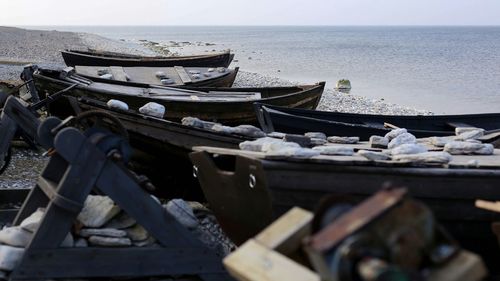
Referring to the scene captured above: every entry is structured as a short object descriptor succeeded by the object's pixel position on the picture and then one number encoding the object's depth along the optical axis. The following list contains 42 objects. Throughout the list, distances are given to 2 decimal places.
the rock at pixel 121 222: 5.03
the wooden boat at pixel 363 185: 5.01
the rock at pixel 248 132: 7.24
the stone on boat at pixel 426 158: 5.20
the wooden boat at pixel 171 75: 15.85
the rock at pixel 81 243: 4.76
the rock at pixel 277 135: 7.05
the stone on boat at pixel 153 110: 8.49
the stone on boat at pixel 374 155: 5.24
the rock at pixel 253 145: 5.68
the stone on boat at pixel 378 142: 6.85
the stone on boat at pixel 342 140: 7.33
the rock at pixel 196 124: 7.77
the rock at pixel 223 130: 7.20
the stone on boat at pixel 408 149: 5.74
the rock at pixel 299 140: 6.61
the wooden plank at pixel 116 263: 4.56
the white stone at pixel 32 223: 4.80
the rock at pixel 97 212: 4.99
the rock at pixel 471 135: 7.77
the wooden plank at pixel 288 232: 2.76
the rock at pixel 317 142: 6.84
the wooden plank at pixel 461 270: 2.05
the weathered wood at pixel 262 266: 2.56
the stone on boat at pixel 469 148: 6.33
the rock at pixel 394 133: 7.61
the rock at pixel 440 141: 7.20
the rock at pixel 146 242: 4.88
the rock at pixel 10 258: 4.59
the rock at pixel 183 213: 5.46
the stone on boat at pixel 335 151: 5.44
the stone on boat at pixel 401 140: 6.62
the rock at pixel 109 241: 4.80
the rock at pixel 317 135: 7.65
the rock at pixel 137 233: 4.93
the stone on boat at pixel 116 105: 8.23
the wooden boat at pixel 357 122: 9.48
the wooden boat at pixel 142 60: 21.32
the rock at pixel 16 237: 4.79
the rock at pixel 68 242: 4.68
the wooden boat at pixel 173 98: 11.07
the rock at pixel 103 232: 4.86
